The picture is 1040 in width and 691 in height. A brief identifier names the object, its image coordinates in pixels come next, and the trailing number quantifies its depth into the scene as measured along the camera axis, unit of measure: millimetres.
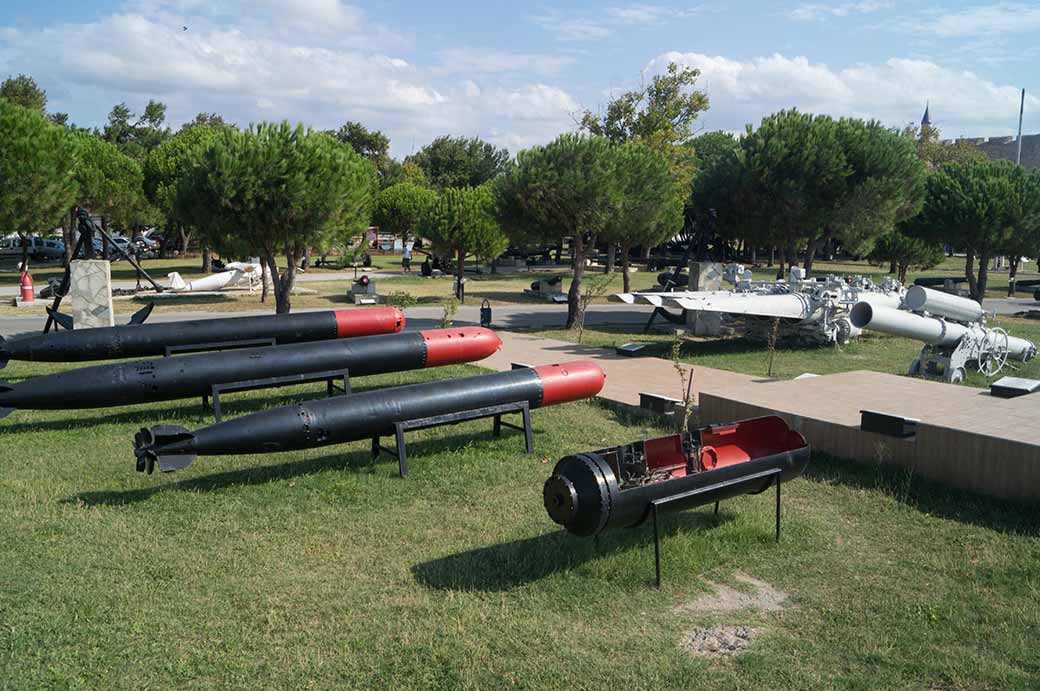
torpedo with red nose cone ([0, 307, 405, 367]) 12117
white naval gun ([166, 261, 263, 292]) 29969
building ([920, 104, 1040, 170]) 84000
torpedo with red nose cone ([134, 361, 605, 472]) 7855
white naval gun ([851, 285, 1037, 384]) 15234
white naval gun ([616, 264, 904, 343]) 17828
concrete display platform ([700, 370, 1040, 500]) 8195
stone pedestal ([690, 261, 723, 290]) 23906
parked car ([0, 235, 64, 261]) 48188
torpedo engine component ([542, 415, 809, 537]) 6305
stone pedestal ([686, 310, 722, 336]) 21172
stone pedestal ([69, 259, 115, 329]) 18297
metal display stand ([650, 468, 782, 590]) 6449
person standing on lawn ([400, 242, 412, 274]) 45938
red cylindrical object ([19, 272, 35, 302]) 25219
